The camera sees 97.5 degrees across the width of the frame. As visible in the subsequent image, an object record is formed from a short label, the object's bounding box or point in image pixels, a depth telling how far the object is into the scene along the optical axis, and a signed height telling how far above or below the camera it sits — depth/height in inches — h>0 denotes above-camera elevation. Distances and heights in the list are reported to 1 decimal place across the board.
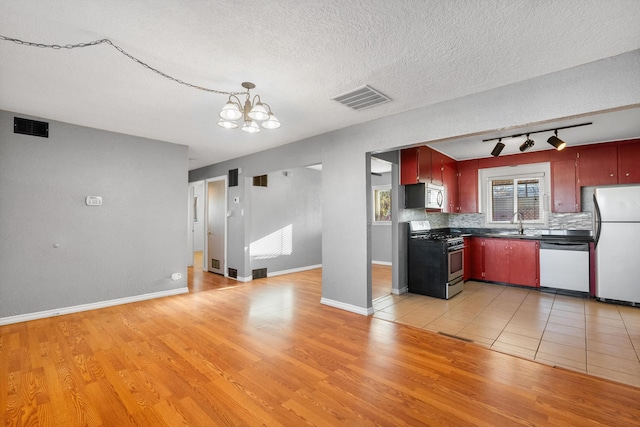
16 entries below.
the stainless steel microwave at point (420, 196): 192.1 +14.5
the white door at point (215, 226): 255.6 -7.6
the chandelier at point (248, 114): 98.0 +37.2
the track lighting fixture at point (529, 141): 159.6 +44.6
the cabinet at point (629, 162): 175.8 +33.6
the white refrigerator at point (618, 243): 161.3 -16.5
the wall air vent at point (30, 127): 142.1 +47.5
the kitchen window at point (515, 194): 217.6 +18.4
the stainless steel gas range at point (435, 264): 176.9 -31.4
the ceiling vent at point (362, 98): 115.1 +51.4
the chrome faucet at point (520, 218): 222.5 -1.6
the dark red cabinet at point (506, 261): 197.3 -33.0
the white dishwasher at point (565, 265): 179.0 -32.6
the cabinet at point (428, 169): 187.3 +34.3
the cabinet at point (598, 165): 182.4 +33.5
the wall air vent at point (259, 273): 237.0 -47.8
